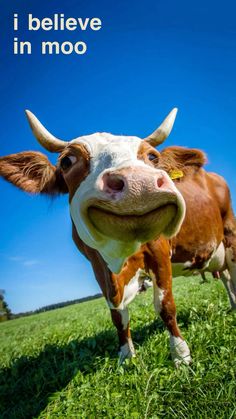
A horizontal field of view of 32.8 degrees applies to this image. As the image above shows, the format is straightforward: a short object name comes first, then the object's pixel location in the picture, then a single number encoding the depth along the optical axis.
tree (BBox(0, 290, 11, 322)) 63.85
